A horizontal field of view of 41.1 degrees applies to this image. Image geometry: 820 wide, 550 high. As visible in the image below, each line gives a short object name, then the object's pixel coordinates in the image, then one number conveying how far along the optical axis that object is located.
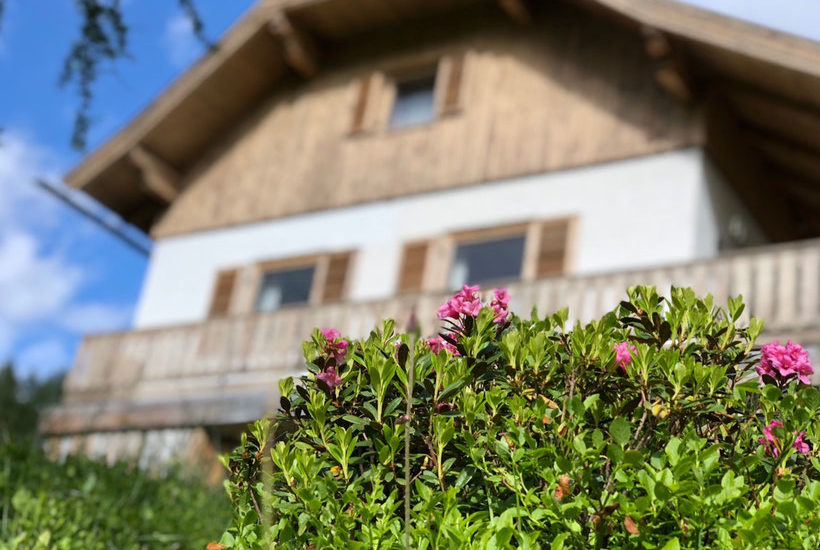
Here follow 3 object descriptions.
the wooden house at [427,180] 13.09
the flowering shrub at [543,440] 2.95
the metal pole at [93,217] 18.16
